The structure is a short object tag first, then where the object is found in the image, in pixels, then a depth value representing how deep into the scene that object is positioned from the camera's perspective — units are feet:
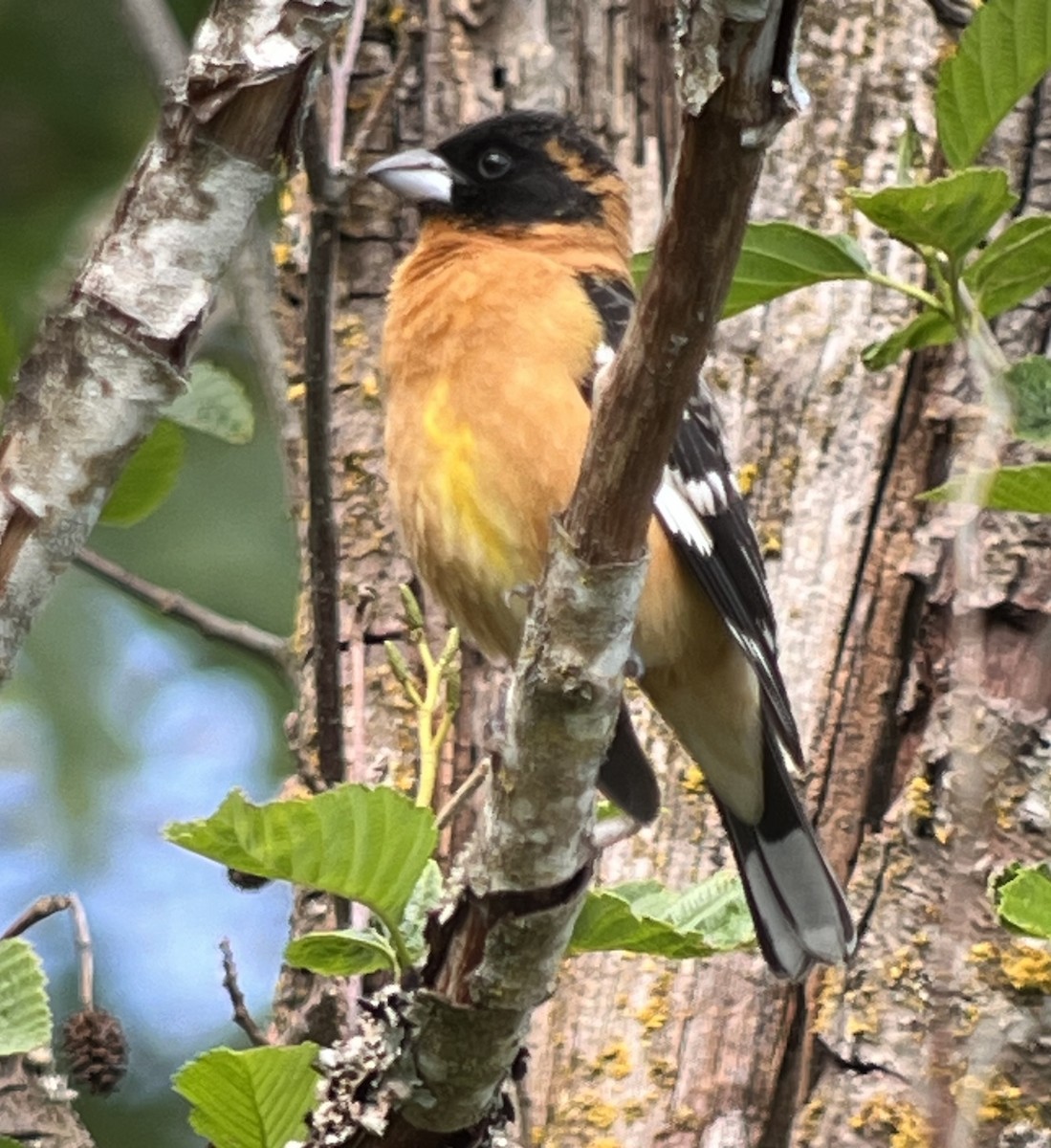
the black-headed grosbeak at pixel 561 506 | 20.71
